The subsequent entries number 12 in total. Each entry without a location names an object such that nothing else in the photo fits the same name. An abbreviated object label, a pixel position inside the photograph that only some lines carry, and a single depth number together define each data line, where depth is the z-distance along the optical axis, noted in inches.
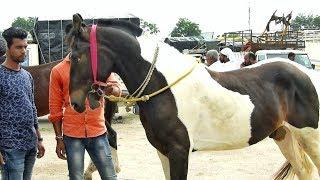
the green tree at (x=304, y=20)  3864.7
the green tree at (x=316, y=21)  3518.9
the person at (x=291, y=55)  511.8
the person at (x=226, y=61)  343.1
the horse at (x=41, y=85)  296.2
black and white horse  146.3
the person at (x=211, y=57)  374.2
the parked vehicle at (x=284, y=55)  629.8
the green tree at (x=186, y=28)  3260.3
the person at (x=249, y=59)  404.5
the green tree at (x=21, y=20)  3672.7
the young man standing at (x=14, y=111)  138.5
